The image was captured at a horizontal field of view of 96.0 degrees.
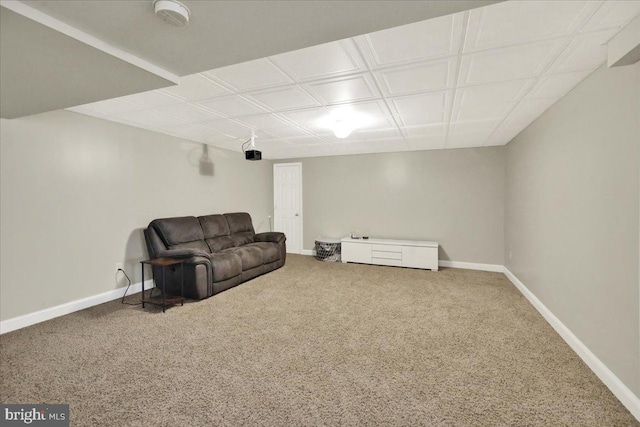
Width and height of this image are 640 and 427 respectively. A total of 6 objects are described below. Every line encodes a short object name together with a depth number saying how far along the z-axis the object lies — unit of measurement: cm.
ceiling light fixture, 367
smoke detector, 119
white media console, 533
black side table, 350
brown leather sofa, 379
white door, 693
